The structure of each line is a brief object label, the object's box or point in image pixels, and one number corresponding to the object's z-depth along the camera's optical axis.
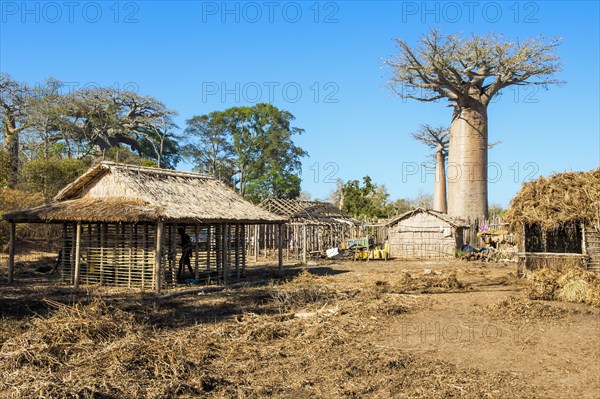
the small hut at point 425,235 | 25.28
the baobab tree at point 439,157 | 46.16
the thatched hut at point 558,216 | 13.94
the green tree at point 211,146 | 42.58
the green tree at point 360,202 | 38.72
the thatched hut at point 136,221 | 13.62
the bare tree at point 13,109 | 37.31
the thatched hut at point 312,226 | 26.59
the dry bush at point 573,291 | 11.69
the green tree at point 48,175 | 26.62
